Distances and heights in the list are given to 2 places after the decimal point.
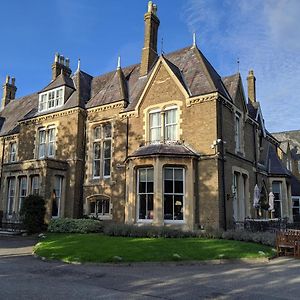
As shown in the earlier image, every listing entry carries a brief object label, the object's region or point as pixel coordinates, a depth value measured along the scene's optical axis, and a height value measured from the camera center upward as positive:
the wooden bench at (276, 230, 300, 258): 14.82 -0.99
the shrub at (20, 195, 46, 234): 23.30 +0.20
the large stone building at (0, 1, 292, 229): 20.77 +4.64
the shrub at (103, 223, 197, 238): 18.36 -0.72
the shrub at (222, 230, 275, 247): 17.20 -0.88
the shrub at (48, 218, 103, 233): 22.23 -0.55
